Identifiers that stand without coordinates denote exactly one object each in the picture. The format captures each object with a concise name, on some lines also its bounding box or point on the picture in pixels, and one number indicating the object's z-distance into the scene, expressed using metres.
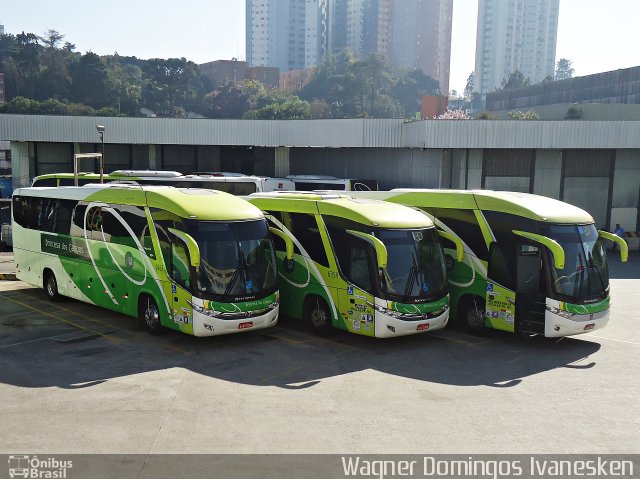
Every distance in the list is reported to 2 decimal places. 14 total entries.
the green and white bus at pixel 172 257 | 14.90
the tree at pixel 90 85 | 104.94
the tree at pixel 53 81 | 105.12
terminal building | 31.66
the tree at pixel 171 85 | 118.50
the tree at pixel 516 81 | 154.75
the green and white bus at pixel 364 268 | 15.13
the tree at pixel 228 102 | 129.75
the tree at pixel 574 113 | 57.03
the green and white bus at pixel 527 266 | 15.29
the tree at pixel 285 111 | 100.23
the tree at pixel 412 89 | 160.88
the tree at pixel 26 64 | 107.19
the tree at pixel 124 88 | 105.38
